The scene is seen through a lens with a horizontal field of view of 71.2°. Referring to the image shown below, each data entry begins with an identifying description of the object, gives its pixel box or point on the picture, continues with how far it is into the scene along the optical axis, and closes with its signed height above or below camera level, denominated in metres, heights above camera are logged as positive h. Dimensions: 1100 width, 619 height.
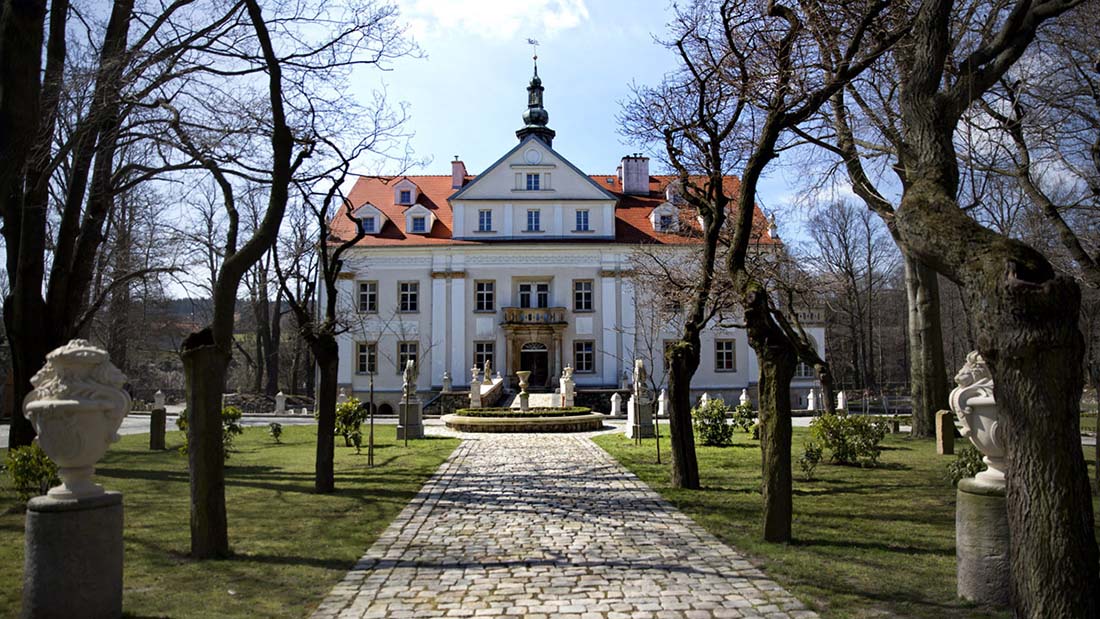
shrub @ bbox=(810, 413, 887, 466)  13.94 -1.25
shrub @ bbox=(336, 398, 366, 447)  18.28 -1.12
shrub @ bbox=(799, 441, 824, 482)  12.23 -1.44
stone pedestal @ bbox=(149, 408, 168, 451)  17.72 -1.33
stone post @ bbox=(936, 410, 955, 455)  16.05 -1.38
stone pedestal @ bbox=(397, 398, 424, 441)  20.73 -1.33
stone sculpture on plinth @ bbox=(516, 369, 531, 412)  28.80 -0.70
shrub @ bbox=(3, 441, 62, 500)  8.55 -1.05
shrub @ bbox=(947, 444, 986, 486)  8.96 -1.15
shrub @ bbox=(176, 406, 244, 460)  15.93 -1.08
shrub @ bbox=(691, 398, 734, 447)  18.59 -1.37
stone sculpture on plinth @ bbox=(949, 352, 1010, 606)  5.22 -1.00
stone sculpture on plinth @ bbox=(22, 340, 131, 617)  4.69 -0.81
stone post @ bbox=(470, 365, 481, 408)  29.81 -0.85
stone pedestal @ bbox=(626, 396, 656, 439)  20.08 -1.31
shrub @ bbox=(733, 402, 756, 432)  21.74 -1.31
